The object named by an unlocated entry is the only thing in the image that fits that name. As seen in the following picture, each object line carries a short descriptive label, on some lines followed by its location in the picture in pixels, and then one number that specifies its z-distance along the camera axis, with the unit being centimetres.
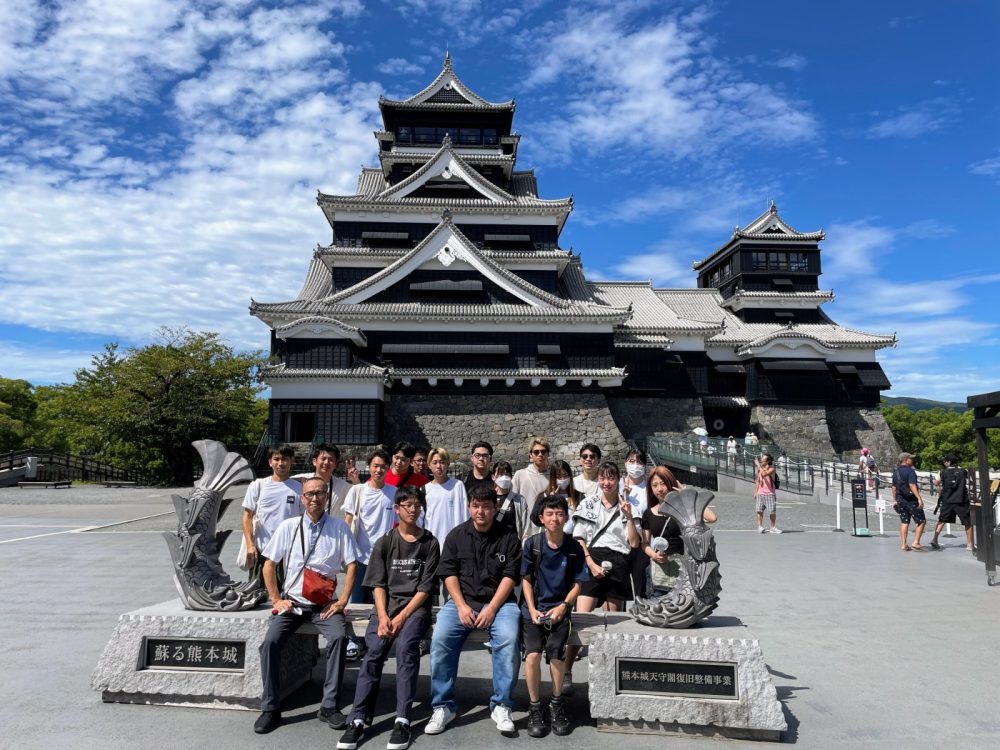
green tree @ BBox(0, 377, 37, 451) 3384
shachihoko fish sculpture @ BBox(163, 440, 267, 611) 477
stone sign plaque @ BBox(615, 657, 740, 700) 414
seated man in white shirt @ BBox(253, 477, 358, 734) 427
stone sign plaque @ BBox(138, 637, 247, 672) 454
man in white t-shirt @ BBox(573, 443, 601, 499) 595
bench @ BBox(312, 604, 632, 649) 441
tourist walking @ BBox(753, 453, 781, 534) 1271
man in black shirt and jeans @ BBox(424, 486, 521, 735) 424
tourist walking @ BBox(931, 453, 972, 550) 1057
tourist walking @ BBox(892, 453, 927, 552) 1073
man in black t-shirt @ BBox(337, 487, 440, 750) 411
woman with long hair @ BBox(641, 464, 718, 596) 492
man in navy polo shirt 421
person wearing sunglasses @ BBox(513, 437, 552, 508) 617
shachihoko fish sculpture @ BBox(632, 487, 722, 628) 433
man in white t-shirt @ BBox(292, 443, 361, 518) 565
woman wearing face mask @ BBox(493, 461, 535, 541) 577
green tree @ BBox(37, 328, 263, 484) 2341
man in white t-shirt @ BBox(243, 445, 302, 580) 551
